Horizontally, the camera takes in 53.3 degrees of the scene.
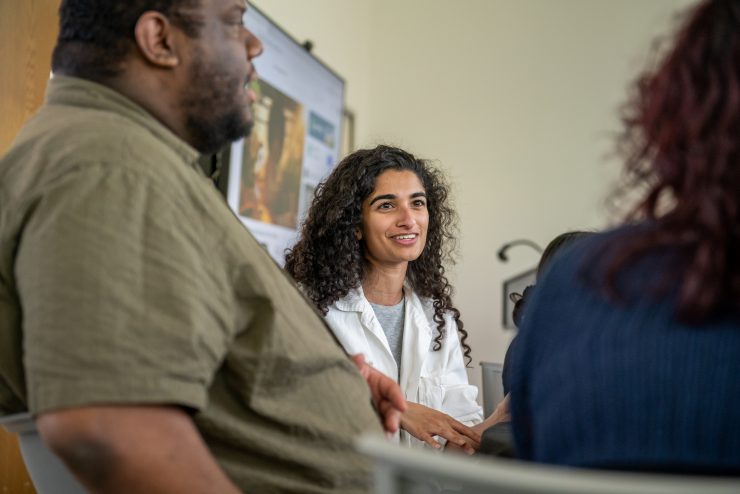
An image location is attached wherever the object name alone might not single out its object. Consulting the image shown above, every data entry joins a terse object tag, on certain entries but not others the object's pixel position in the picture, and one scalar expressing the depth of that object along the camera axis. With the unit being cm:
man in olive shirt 74
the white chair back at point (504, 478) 49
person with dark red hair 66
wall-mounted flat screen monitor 283
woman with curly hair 238
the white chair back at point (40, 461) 90
